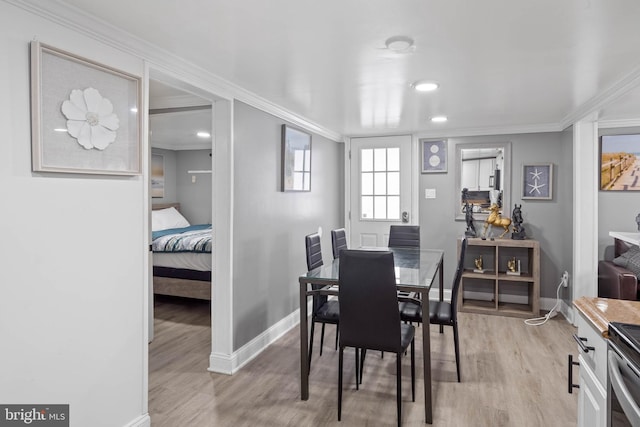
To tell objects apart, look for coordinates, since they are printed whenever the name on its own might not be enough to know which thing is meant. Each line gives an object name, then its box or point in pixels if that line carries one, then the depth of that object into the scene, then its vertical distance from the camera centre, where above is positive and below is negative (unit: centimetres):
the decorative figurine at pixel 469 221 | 475 -22
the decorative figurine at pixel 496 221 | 455 -21
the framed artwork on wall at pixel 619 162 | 423 +45
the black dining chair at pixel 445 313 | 274 -79
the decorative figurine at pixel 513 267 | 455 -74
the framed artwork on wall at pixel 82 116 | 160 +39
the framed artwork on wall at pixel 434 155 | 498 +61
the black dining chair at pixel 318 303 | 285 -79
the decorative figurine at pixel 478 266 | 465 -75
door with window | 512 +21
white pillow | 605 -28
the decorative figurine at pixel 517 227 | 451 -28
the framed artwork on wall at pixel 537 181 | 457 +26
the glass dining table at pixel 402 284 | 232 -51
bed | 449 -74
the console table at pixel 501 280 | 435 -91
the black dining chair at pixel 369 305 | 224 -60
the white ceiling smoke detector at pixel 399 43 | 199 +83
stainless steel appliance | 103 -49
